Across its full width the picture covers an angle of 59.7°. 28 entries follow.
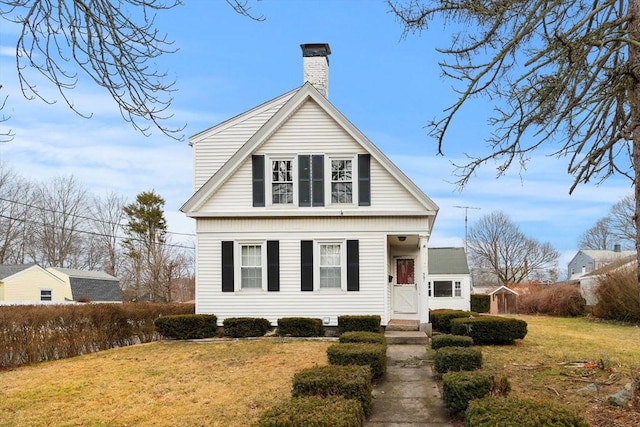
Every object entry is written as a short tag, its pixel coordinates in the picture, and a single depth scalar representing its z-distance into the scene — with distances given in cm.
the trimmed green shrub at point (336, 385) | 675
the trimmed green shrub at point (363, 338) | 1090
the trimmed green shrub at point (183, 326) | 1511
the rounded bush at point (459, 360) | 897
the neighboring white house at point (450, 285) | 3462
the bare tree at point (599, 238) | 6431
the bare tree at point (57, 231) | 4306
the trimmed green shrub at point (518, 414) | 492
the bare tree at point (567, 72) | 709
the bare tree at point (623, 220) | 4666
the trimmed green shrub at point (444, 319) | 1639
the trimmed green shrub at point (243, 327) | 1513
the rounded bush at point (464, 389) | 689
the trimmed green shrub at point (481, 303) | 3675
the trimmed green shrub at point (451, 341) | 1074
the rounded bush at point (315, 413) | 510
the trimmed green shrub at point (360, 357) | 897
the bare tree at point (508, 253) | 5781
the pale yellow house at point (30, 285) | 3603
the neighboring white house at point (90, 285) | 3819
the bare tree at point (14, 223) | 3850
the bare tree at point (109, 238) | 4622
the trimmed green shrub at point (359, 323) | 1455
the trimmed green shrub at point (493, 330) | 1382
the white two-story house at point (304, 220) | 1567
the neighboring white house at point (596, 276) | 2761
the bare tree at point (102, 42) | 516
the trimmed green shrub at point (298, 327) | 1501
